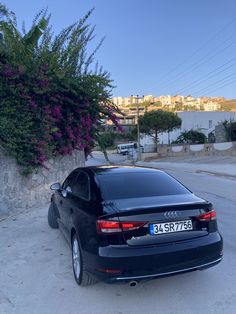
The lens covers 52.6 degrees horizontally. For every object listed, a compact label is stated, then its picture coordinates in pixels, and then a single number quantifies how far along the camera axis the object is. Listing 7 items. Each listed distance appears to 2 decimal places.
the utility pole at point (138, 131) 33.52
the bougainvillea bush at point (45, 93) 6.33
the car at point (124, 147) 43.07
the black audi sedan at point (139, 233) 2.57
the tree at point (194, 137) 35.59
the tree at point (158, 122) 33.38
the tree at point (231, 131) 30.01
